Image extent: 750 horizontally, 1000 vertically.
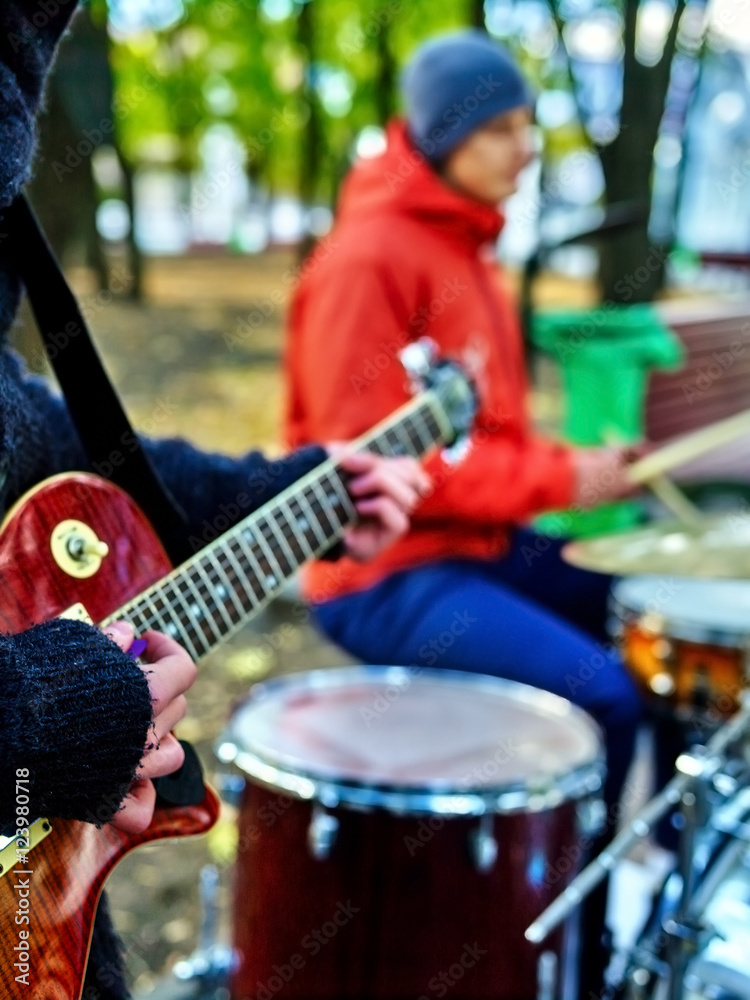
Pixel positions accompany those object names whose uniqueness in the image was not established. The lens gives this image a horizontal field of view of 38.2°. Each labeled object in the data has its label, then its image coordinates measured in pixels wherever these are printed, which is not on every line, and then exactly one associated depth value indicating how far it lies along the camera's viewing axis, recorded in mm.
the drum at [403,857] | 1934
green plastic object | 4051
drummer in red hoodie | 2578
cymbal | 2051
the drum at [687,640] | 2520
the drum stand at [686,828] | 1642
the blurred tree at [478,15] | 8602
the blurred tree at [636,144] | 8125
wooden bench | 4305
